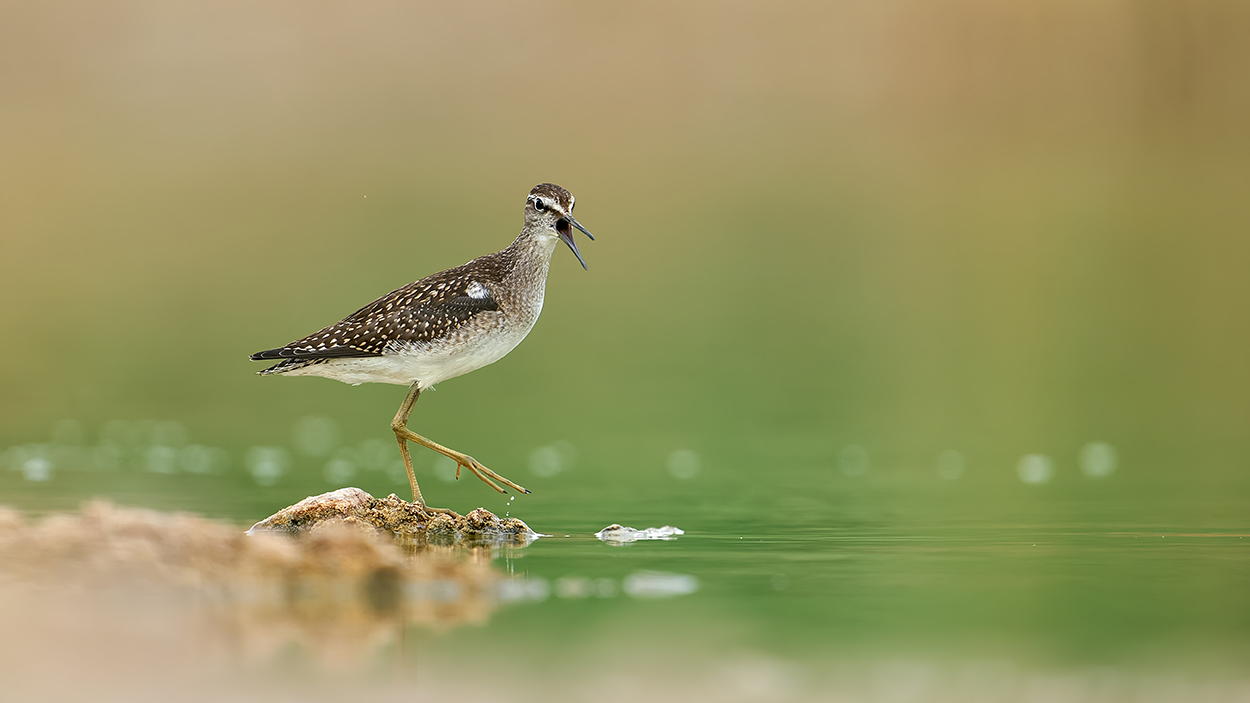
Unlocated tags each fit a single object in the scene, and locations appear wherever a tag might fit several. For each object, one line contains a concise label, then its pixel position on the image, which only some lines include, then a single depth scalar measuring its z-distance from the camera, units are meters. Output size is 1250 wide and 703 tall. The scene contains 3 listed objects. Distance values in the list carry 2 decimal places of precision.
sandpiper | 11.59
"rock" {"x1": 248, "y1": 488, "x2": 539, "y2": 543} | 10.82
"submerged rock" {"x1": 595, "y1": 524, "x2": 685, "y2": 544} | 10.88
